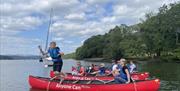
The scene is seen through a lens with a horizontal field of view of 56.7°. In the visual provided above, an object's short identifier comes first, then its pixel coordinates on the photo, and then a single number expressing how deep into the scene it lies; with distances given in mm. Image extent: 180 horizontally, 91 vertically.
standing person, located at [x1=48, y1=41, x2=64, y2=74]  9956
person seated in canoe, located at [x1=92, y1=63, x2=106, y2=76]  13883
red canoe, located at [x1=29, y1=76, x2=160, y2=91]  9320
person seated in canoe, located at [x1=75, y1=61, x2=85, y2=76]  13682
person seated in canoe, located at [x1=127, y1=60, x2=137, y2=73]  14936
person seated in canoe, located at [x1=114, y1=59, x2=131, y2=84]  8903
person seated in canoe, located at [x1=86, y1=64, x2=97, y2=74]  14531
